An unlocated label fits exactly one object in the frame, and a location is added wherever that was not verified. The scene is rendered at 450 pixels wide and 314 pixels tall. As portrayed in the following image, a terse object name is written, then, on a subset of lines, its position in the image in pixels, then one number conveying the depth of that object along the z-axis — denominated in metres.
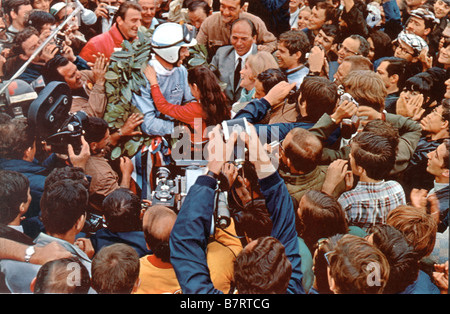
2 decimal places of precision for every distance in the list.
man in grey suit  3.90
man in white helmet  3.83
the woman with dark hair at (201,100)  3.87
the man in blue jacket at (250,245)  3.33
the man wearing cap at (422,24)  4.04
